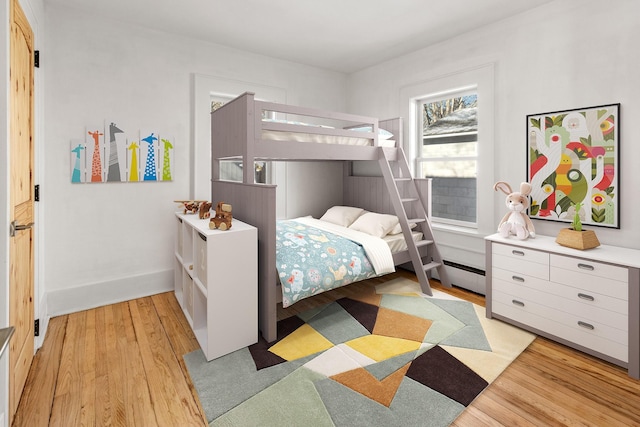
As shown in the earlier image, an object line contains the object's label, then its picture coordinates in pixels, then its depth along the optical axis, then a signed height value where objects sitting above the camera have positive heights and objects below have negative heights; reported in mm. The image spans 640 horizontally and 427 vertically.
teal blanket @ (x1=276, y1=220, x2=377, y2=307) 2434 -406
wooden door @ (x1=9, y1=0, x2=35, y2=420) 1711 +42
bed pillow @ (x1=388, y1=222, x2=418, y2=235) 3533 -188
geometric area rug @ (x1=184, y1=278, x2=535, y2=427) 1709 -964
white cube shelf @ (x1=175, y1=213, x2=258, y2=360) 2160 -503
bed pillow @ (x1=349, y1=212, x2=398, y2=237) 3438 -138
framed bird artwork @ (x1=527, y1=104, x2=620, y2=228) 2486 +371
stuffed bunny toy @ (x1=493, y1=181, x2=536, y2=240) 2699 -40
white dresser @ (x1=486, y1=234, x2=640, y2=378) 2027 -557
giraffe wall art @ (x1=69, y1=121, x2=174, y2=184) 2971 +501
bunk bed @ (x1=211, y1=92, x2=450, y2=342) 2401 +431
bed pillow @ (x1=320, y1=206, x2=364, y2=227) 3920 -53
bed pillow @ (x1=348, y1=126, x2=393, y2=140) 3680 +860
